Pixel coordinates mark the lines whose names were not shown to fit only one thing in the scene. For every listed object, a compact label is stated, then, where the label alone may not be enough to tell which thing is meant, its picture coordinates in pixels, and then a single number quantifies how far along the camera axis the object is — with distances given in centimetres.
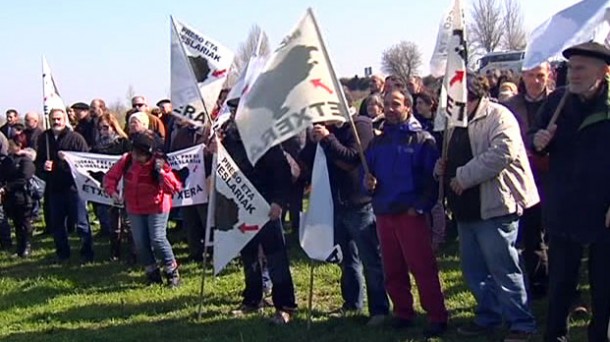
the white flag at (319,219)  662
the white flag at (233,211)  700
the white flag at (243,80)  684
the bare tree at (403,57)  3195
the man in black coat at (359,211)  669
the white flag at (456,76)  568
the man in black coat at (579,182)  516
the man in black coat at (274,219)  701
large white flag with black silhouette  566
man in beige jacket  566
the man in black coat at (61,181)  1034
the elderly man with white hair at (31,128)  1246
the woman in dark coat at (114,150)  1050
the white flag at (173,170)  952
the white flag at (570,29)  554
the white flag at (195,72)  766
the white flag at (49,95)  1038
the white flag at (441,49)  618
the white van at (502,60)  2433
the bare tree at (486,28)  4256
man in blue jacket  611
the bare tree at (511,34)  4544
